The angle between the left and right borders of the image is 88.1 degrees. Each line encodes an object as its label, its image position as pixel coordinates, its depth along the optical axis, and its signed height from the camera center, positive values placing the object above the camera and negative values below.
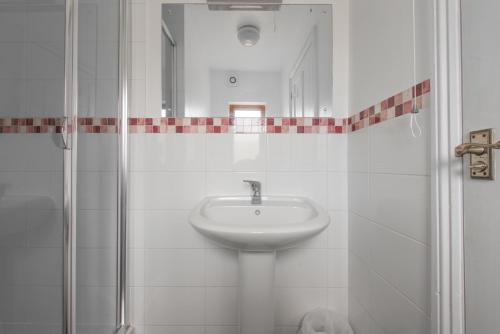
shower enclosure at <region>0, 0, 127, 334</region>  0.82 +0.01
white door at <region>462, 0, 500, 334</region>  0.56 -0.04
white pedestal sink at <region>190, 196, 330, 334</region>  0.93 -0.24
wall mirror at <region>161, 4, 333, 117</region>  1.36 +0.56
